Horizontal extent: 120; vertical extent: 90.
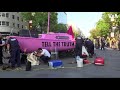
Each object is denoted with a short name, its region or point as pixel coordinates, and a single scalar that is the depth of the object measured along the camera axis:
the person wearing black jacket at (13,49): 5.16
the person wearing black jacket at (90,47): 7.85
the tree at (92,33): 40.64
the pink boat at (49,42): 5.98
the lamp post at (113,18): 15.11
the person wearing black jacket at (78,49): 6.50
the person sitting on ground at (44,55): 5.79
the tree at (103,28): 26.23
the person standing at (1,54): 5.52
